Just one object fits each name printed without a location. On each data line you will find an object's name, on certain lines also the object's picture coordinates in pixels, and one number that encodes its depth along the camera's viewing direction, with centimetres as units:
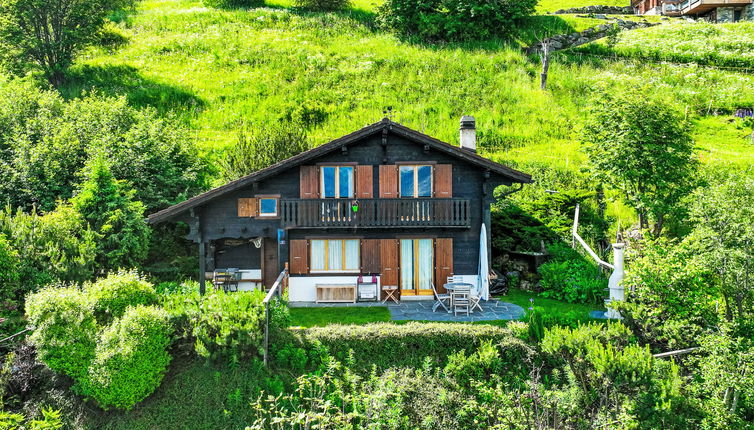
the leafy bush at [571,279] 1708
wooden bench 1778
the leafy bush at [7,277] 1405
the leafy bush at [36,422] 1005
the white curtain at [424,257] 1816
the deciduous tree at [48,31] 3322
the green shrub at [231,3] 5272
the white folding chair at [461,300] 1603
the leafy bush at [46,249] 1493
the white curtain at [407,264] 1816
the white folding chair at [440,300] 1661
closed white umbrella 1739
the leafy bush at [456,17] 4206
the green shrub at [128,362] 1220
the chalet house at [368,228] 1797
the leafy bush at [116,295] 1345
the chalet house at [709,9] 4759
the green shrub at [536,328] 1366
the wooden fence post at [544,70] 3350
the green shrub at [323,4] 5134
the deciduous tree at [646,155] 1799
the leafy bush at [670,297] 1267
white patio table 1631
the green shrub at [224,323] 1304
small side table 1798
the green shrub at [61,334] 1233
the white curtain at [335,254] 1819
